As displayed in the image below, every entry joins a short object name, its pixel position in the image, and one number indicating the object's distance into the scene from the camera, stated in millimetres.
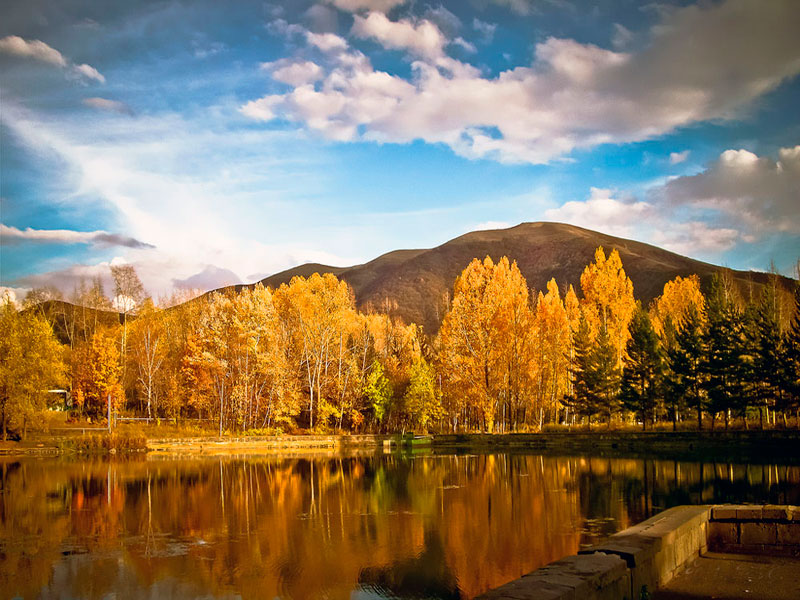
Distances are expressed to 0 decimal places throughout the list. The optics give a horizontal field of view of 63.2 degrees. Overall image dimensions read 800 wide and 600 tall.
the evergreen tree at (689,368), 46219
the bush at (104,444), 47875
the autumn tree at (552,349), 58969
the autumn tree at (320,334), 58094
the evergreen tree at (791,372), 41000
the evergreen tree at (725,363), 43719
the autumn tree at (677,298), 71250
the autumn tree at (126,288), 77000
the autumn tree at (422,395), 61281
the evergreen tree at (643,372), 48688
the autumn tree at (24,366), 45656
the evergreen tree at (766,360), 42688
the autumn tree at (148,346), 65069
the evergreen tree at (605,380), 50594
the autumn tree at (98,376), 57094
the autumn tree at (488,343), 52344
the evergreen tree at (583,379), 51094
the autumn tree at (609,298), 65562
